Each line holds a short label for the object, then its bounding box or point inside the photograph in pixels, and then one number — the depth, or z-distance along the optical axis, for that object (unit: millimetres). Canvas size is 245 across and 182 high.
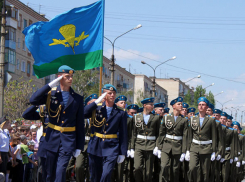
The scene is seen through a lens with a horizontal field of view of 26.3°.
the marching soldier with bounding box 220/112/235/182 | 16281
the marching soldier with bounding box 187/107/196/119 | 16609
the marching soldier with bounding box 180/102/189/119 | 15425
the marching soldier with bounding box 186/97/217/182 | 12961
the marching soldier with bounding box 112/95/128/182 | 12391
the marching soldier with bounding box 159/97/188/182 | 13203
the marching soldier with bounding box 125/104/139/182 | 13328
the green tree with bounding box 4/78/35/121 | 33406
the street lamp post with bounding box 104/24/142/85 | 29261
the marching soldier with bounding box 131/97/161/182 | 12992
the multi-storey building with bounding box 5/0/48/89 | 46156
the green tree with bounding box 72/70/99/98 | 45625
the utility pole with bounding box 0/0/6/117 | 18766
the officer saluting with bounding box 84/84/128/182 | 9695
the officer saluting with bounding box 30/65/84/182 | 8359
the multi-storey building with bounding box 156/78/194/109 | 119500
